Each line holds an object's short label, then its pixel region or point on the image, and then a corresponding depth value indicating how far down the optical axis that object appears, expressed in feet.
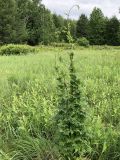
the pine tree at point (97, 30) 104.99
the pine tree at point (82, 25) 111.14
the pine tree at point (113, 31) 103.51
